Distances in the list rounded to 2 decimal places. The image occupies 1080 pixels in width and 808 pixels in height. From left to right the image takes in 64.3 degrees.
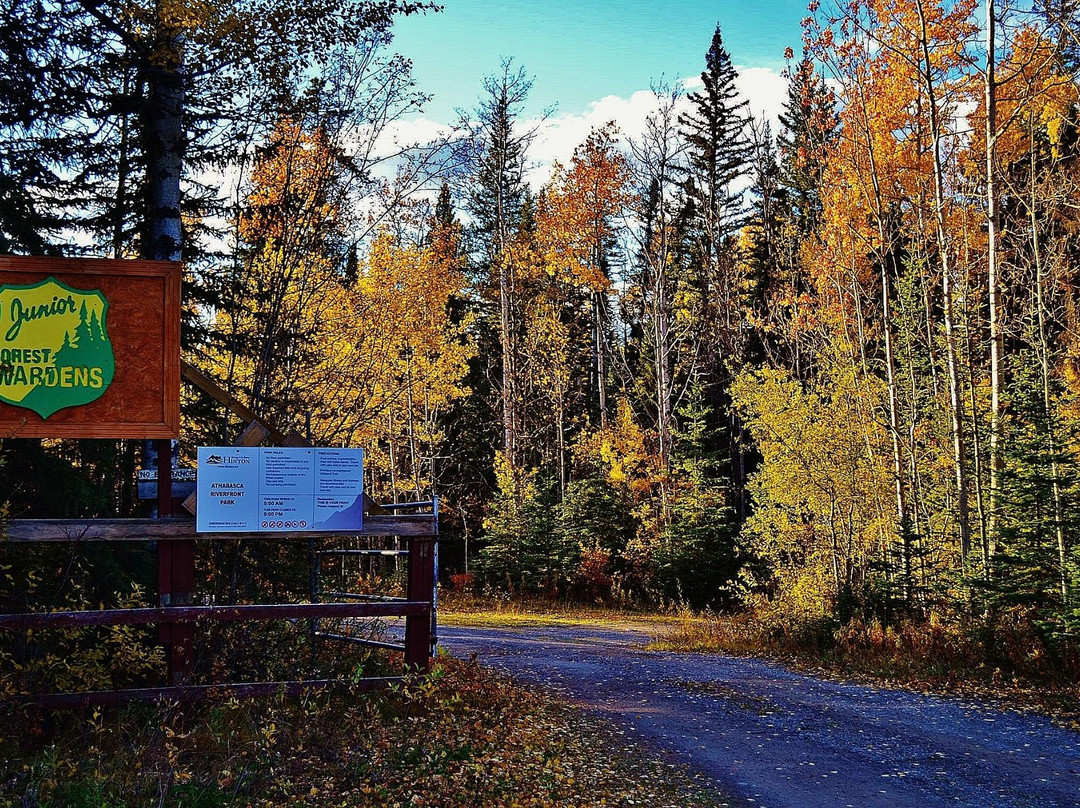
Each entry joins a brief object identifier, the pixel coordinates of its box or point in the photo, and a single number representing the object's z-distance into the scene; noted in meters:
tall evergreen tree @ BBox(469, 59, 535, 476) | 30.77
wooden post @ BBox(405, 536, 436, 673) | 9.09
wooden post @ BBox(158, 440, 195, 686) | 7.85
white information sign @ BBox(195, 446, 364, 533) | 8.23
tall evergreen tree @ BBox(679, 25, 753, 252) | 35.34
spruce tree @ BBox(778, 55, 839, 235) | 18.92
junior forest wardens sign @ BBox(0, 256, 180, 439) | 7.79
